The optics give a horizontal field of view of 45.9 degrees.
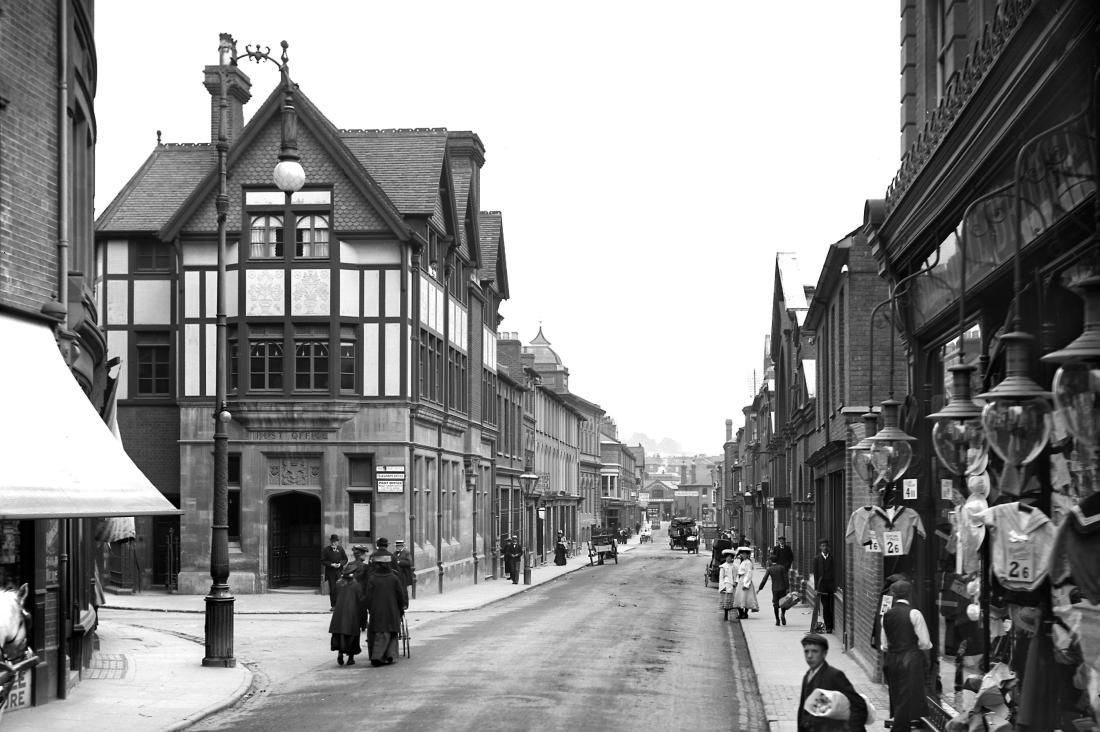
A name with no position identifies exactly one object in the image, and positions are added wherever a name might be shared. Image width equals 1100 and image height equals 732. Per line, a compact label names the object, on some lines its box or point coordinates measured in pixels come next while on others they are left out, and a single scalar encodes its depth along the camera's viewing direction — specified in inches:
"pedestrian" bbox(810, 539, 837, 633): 952.3
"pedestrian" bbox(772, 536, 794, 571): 1192.2
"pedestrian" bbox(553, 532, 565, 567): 2368.4
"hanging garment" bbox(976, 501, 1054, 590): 323.0
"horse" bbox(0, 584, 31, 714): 354.6
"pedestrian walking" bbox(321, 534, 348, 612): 1184.2
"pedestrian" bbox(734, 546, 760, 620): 1151.0
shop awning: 494.9
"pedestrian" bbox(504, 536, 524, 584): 1688.0
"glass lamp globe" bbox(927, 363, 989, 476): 344.5
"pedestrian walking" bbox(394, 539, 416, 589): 1137.4
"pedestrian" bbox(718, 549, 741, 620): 1170.0
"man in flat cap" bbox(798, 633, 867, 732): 366.3
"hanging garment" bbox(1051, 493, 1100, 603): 227.5
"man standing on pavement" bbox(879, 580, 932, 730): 457.7
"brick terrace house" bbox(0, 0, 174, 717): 516.7
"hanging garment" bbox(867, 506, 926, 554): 548.7
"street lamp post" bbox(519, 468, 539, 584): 1710.1
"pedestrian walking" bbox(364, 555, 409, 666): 767.1
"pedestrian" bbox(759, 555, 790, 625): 1098.1
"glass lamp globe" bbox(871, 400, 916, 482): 462.3
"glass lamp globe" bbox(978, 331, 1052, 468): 259.3
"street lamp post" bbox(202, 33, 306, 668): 714.8
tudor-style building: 1318.9
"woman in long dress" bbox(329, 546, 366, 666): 774.5
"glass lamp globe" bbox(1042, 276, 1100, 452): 209.5
